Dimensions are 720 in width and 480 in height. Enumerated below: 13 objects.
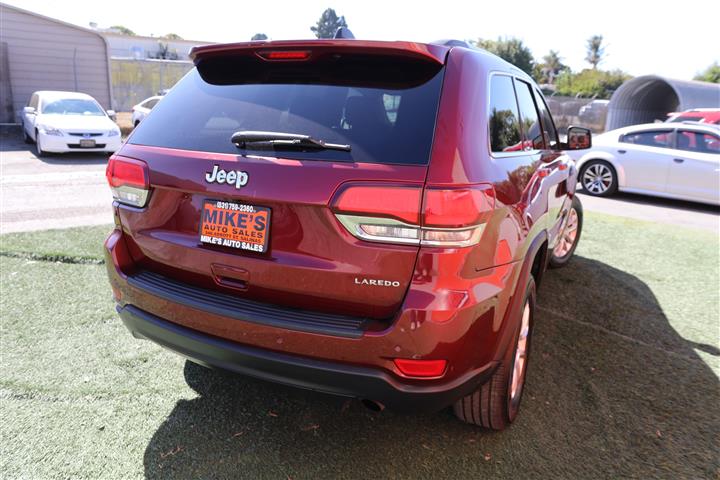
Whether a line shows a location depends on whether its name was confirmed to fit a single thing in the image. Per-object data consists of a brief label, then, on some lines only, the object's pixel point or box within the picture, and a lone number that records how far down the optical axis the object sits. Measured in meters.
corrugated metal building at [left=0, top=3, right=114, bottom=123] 16.64
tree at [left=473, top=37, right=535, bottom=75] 65.88
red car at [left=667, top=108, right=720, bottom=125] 12.97
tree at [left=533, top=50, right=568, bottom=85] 94.12
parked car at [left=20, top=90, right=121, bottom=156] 11.58
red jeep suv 1.88
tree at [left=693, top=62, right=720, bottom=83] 58.69
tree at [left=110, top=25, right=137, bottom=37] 93.10
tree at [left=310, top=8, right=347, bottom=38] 88.75
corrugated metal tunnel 18.77
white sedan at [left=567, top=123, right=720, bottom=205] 9.40
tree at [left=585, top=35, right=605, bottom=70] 94.12
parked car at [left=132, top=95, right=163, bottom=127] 15.89
